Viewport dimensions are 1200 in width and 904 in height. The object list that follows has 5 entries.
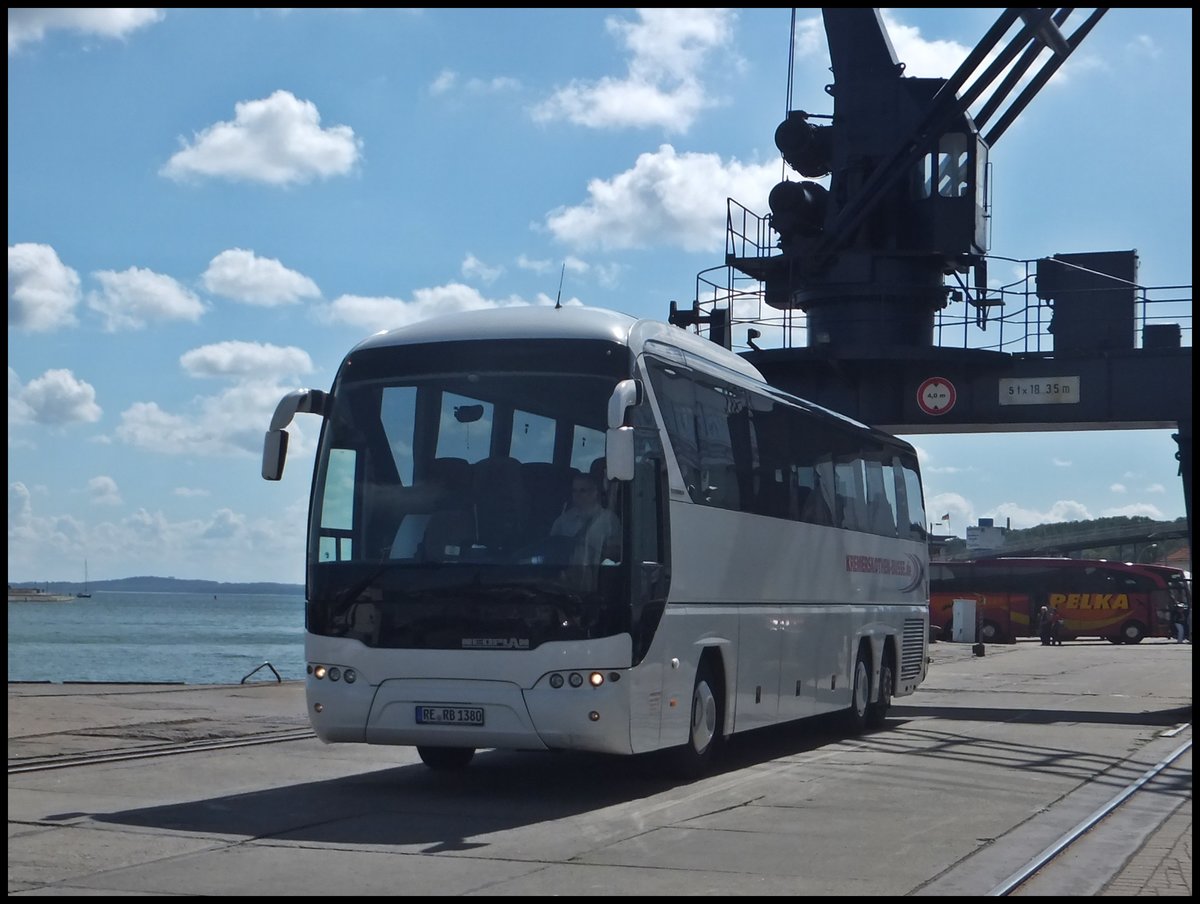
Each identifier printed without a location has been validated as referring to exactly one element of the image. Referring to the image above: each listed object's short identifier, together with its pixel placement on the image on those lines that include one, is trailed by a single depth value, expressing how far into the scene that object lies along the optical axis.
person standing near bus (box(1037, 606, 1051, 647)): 61.16
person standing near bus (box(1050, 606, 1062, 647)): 61.31
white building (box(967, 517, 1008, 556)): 107.62
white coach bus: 11.56
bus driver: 11.67
